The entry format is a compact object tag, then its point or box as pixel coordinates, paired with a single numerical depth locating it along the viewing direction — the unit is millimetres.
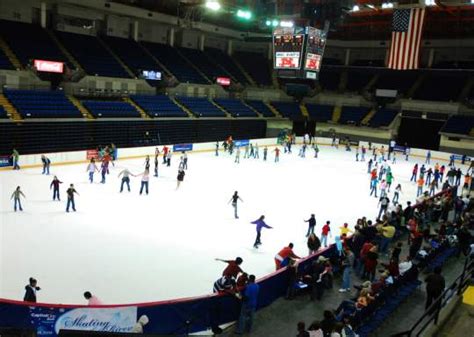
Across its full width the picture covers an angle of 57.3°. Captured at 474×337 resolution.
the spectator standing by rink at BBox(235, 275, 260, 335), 8898
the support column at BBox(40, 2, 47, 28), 37062
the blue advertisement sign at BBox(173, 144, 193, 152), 35078
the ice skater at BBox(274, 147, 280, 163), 33281
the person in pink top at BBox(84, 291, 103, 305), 8448
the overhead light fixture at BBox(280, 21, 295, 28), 34188
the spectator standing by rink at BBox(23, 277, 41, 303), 8828
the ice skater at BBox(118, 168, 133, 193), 20105
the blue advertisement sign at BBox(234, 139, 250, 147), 39281
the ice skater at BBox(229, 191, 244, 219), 17203
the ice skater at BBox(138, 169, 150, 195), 19938
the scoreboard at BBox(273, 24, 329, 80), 26609
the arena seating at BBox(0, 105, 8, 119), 26062
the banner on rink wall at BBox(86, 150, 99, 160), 28003
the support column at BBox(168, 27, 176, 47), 49156
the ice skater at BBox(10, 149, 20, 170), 23620
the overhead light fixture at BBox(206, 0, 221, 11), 32562
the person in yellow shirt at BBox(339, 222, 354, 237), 13536
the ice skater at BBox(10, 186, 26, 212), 15969
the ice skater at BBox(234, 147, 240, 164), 31391
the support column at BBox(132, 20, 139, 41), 45172
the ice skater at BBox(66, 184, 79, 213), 16359
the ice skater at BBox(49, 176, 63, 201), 17672
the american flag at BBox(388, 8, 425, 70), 29062
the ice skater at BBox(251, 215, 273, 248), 14039
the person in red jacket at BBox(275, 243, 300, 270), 11234
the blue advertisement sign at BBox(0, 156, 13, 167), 23656
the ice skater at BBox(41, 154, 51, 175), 22734
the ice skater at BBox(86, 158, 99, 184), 21494
